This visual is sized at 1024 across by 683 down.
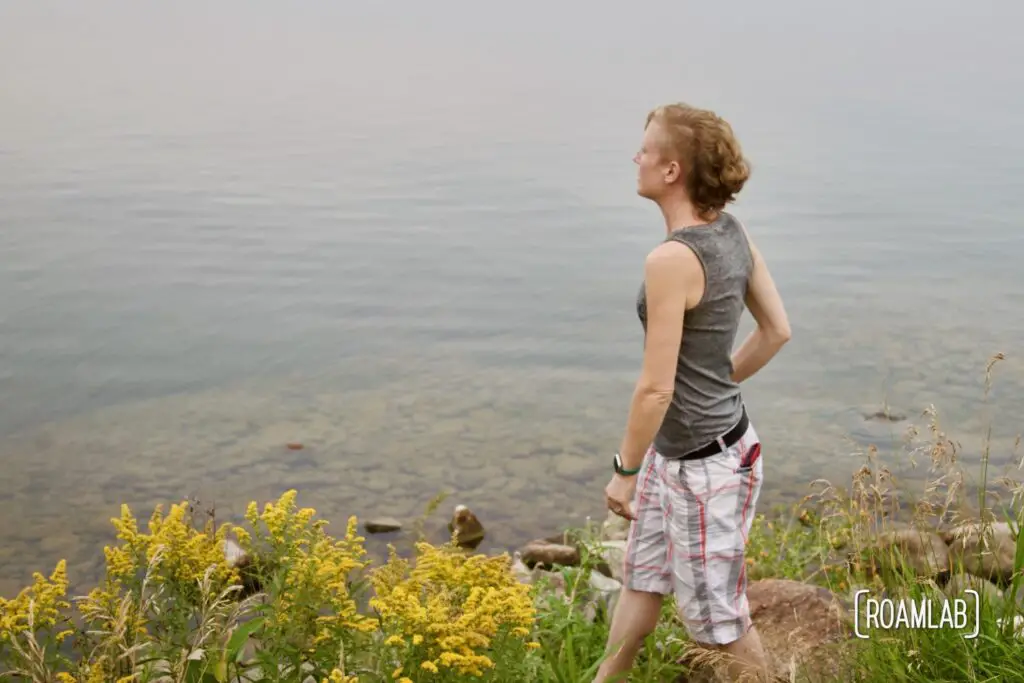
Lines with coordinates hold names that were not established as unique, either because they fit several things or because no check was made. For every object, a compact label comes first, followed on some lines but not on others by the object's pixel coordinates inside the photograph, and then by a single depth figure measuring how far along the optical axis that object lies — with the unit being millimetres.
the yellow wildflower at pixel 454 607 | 3826
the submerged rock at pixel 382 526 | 8297
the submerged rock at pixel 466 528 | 8172
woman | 4090
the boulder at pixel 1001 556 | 6197
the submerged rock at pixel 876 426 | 10258
